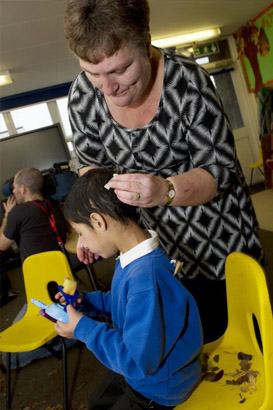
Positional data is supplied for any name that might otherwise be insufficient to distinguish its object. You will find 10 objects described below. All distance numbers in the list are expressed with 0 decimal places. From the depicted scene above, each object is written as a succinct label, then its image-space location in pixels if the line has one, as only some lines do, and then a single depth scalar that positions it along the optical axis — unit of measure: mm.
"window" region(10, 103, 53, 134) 7711
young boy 917
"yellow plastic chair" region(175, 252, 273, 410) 964
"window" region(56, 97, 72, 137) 7786
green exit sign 7220
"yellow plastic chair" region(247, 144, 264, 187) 6418
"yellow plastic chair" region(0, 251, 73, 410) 2014
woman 914
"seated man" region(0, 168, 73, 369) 2941
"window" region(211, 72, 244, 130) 7746
